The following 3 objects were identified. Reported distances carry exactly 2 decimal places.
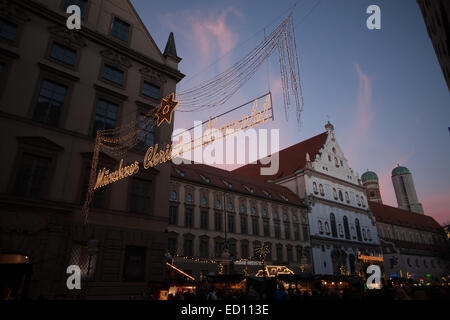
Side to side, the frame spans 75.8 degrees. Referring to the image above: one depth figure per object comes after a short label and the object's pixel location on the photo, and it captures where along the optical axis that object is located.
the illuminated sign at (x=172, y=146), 10.68
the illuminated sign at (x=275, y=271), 30.44
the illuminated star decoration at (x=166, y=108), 13.20
